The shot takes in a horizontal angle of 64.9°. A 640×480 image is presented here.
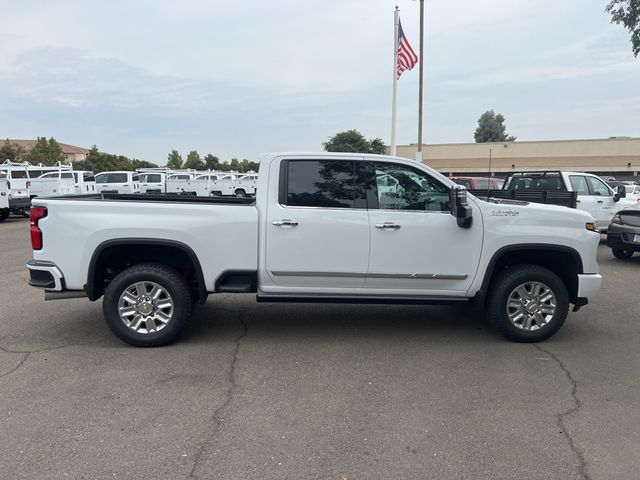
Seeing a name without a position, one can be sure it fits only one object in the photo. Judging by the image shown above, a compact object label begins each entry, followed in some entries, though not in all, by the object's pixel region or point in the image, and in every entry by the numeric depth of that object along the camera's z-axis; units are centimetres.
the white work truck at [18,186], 1894
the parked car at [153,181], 2975
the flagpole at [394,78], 1953
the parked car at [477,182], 1598
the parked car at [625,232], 987
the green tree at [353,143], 5019
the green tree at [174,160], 8226
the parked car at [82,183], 2261
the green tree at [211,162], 7773
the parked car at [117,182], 2618
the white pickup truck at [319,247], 488
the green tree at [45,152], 6191
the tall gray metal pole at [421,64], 2128
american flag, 1862
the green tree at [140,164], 8189
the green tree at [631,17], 1530
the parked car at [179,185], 3038
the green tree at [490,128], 8388
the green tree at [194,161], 7950
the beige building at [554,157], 5536
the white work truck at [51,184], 2023
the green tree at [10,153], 5383
